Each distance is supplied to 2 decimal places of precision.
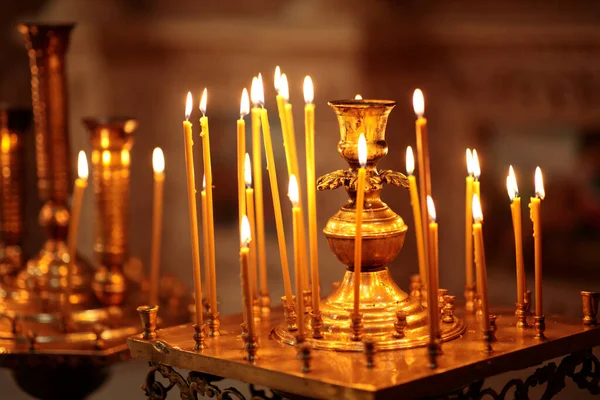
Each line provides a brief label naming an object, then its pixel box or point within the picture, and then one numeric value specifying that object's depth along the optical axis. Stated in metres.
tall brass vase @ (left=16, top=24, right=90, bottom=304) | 2.40
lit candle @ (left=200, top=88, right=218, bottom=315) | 1.77
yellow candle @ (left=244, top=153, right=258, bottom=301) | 1.78
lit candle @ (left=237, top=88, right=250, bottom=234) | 1.74
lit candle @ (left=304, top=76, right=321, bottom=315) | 1.73
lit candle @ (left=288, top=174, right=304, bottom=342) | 1.67
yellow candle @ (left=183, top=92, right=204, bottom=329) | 1.76
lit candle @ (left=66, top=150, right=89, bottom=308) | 2.06
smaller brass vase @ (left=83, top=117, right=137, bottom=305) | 2.37
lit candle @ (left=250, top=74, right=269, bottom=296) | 1.76
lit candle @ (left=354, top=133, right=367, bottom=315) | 1.69
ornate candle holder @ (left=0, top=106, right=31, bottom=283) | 2.53
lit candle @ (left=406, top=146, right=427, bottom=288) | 1.73
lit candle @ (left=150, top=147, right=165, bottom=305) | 1.87
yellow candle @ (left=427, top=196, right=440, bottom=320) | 1.66
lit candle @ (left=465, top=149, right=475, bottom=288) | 1.88
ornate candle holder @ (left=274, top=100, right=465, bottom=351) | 1.74
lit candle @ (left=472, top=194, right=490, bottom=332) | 1.70
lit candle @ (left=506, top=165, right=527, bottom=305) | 1.77
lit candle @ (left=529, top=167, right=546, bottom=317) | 1.75
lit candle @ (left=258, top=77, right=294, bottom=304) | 1.80
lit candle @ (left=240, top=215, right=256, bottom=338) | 1.66
